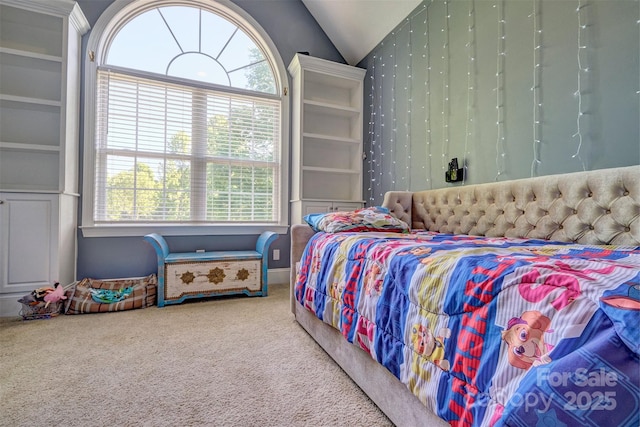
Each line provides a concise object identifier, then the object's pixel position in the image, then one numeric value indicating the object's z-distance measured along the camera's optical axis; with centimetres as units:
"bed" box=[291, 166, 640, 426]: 43
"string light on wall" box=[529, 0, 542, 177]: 164
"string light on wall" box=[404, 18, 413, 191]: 262
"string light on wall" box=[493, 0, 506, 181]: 183
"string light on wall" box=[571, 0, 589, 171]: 145
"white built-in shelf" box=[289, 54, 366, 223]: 317
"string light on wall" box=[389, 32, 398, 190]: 285
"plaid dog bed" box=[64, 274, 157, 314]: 218
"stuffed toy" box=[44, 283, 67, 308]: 204
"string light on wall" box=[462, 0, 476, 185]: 204
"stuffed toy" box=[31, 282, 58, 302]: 205
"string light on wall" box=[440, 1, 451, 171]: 224
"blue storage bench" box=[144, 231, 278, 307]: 240
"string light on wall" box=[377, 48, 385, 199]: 307
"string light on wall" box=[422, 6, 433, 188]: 241
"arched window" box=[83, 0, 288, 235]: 268
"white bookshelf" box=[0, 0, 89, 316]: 214
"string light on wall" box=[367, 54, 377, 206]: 323
